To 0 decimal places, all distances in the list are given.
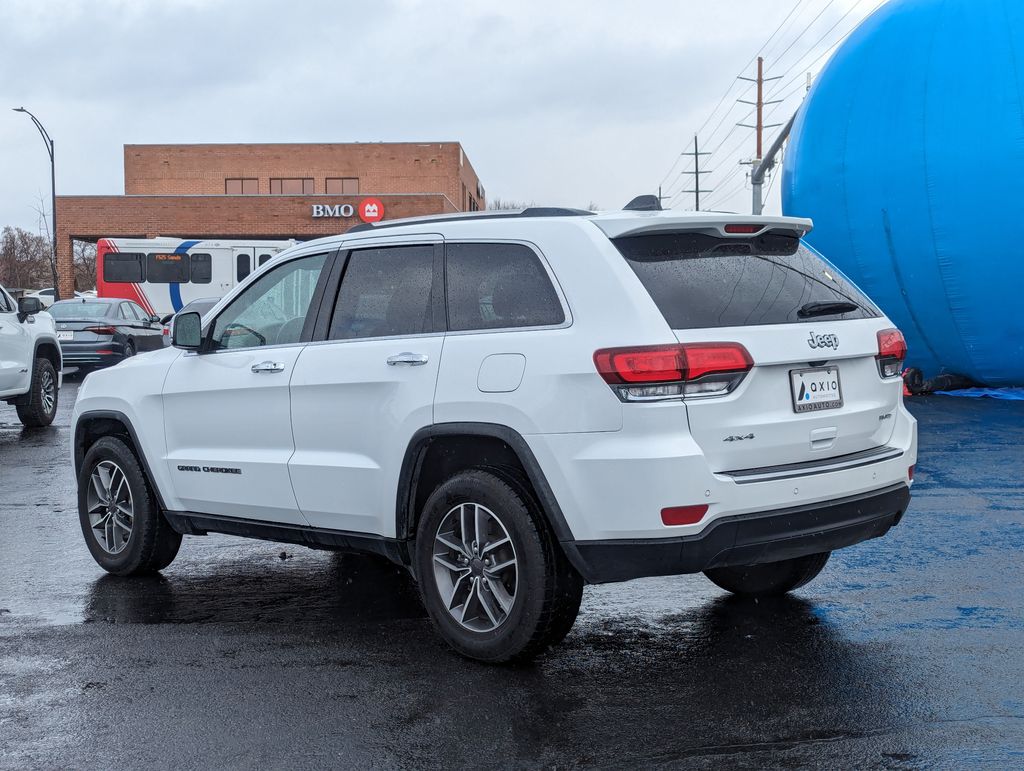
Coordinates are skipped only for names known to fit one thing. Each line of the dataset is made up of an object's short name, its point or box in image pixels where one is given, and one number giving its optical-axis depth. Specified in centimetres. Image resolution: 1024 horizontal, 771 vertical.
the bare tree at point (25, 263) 9006
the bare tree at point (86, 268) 7369
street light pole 3991
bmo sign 5200
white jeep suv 432
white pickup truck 1369
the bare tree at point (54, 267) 4401
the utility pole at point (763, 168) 2051
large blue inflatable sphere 1435
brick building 6350
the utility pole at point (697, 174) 7701
